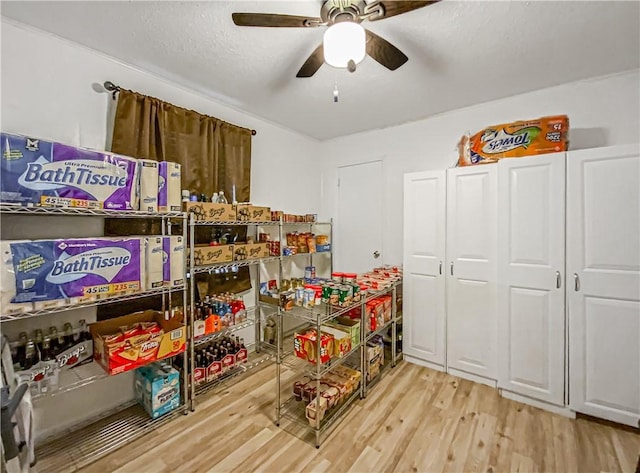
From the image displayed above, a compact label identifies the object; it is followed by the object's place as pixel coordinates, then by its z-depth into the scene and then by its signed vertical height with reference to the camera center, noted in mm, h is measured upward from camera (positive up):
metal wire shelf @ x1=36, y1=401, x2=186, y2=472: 1670 -1292
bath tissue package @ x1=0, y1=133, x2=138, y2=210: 1438 +334
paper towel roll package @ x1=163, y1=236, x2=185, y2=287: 1988 -172
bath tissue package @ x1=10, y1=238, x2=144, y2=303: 1458 -178
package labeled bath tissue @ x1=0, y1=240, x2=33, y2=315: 1392 -227
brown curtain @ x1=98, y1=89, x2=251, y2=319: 2070 +724
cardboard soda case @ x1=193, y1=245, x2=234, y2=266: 2254 -146
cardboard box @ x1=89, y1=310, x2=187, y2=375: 1736 -704
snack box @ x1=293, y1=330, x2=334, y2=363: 1938 -756
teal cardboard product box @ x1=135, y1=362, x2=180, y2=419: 2006 -1097
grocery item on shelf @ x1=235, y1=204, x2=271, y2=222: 2536 +211
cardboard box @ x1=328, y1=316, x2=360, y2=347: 2197 -709
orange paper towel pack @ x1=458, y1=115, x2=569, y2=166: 2166 +783
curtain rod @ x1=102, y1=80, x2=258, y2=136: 2006 +1039
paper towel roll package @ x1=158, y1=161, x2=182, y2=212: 1981 +345
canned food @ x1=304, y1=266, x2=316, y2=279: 3438 -431
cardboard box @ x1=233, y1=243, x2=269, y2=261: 2523 -137
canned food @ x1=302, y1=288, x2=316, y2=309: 2096 -458
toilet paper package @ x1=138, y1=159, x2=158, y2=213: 1898 +343
